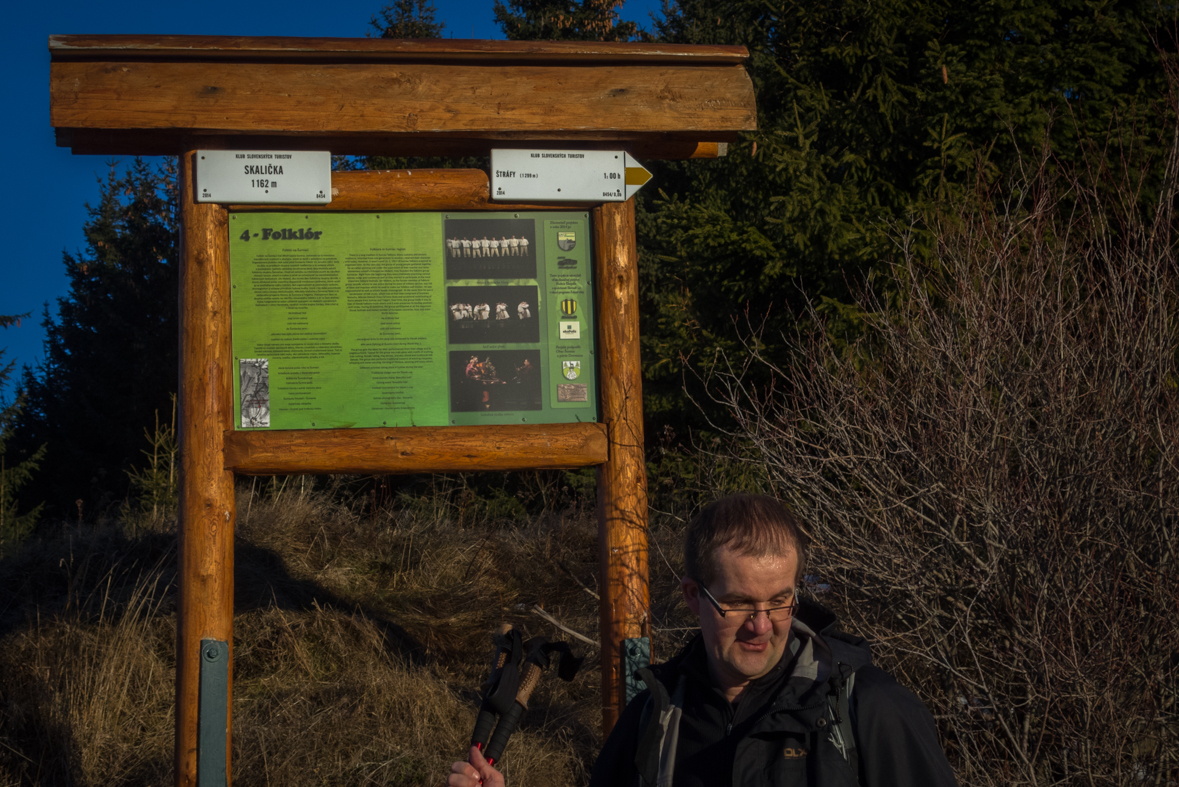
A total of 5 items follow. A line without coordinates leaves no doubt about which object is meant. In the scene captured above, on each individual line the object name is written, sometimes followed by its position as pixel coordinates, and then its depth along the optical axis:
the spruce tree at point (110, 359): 20.62
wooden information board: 3.47
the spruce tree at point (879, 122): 8.37
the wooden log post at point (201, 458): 3.45
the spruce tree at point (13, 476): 15.42
